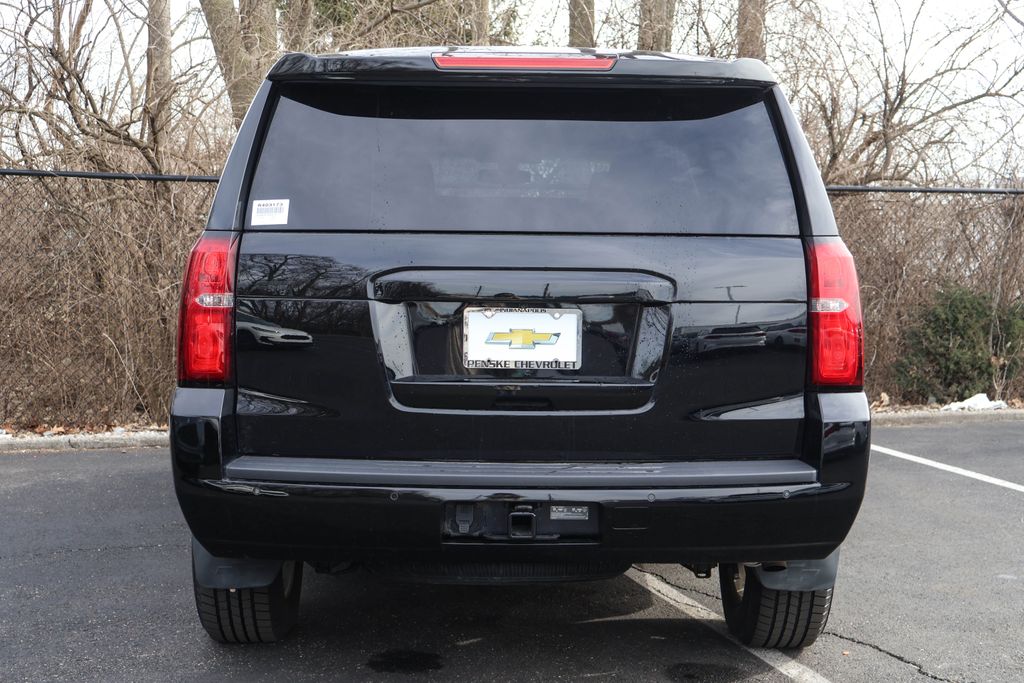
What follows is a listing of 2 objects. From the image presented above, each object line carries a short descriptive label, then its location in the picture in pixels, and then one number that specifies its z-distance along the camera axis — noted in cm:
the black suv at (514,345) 280
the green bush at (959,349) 888
